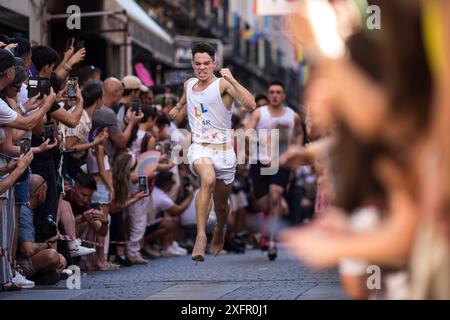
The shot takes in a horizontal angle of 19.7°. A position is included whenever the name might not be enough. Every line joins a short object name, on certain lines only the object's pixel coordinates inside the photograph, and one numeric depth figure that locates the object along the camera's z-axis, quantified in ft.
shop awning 71.56
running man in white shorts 40.73
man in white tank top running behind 54.65
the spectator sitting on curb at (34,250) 36.76
